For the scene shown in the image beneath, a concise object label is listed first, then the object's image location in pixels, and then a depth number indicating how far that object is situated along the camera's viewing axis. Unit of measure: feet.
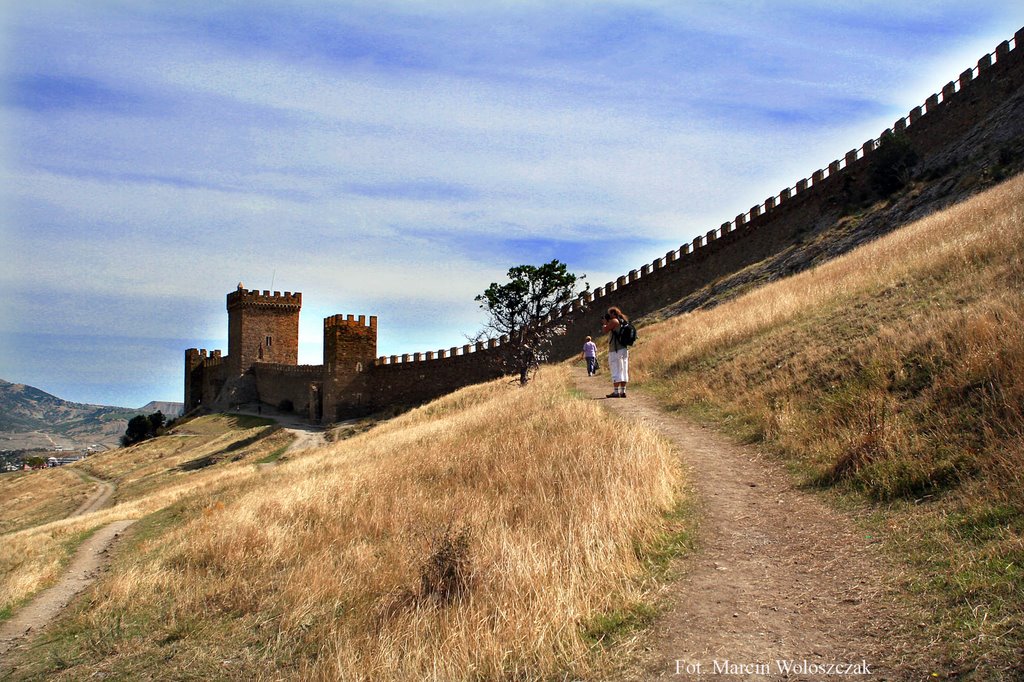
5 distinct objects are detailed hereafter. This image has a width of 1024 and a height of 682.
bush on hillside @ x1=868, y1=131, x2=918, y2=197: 83.56
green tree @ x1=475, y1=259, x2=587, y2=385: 151.53
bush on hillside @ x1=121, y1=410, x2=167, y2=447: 194.80
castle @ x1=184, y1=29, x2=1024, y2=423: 78.28
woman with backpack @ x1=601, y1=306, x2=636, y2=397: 41.93
